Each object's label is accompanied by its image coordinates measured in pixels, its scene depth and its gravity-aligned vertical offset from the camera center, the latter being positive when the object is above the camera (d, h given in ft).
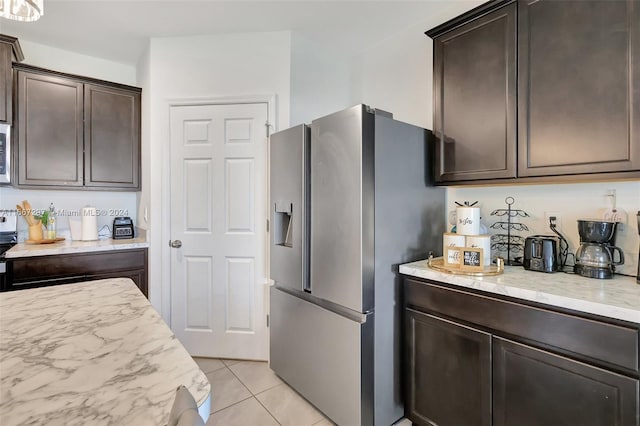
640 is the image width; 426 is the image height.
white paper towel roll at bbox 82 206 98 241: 9.21 -0.30
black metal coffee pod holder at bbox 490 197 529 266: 6.43 -0.48
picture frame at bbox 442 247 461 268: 5.69 -0.80
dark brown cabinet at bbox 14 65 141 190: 8.55 +2.33
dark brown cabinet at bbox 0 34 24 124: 7.91 +3.37
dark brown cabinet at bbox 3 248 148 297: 7.63 -1.42
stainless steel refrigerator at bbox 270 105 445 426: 5.56 -0.66
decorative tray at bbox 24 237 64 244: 8.75 -0.78
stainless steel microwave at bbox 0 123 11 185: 8.17 +1.55
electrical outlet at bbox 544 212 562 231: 5.91 -0.09
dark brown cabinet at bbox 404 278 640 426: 3.82 -2.14
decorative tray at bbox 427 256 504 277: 5.36 -0.98
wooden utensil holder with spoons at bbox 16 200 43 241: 8.86 -0.23
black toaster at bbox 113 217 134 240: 9.70 -0.46
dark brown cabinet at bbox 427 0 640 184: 4.50 +2.00
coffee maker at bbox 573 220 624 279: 4.98 -0.57
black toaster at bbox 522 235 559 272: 5.46 -0.70
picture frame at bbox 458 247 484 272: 5.46 -0.78
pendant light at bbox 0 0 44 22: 3.79 +2.49
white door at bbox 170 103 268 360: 8.66 -0.43
